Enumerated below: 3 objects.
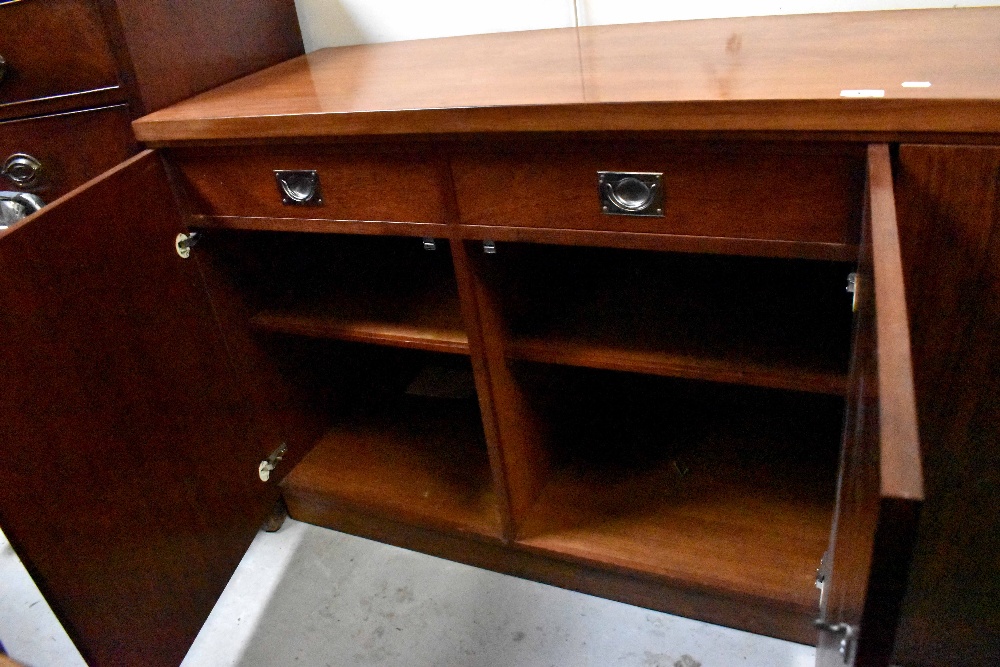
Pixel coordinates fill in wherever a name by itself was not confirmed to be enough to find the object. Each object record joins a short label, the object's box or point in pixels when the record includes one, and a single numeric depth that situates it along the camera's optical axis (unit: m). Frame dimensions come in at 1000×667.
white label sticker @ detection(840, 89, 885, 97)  0.64
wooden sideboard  0.67
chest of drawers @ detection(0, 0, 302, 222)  0.93
